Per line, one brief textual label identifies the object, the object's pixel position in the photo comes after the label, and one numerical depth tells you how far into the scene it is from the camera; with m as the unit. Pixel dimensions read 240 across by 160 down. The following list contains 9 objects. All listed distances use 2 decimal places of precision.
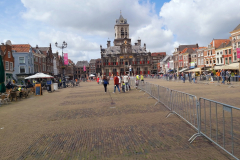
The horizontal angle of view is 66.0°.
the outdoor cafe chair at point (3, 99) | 12.12
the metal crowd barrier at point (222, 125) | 3.57
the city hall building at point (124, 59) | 78.94
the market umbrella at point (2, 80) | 10.38
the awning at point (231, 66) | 26.15
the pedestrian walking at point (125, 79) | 16.65
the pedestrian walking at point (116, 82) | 16.09
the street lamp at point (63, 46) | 29.33
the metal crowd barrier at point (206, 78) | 23.44
